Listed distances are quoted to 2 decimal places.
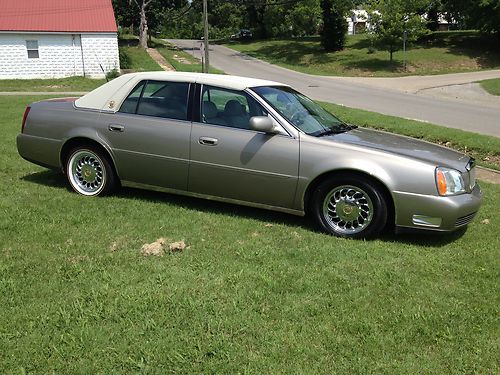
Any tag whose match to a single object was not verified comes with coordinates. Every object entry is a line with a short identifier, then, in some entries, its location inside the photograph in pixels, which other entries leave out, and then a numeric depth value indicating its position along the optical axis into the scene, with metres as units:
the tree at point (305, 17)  48.28
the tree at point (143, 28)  47.28
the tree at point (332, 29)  45.00
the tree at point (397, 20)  34.72
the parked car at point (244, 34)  68.00
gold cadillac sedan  4.74
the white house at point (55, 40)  29.61
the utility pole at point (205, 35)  27.78
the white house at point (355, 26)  66.81
